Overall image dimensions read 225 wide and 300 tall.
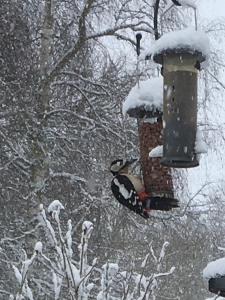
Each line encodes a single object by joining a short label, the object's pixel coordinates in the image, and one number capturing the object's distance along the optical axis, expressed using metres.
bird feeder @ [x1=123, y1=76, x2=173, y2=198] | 7.24
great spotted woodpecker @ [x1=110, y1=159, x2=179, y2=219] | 6.93
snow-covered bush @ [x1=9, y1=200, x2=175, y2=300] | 7.16
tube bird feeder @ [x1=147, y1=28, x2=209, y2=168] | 6.50
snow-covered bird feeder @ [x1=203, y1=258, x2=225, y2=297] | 6.61
